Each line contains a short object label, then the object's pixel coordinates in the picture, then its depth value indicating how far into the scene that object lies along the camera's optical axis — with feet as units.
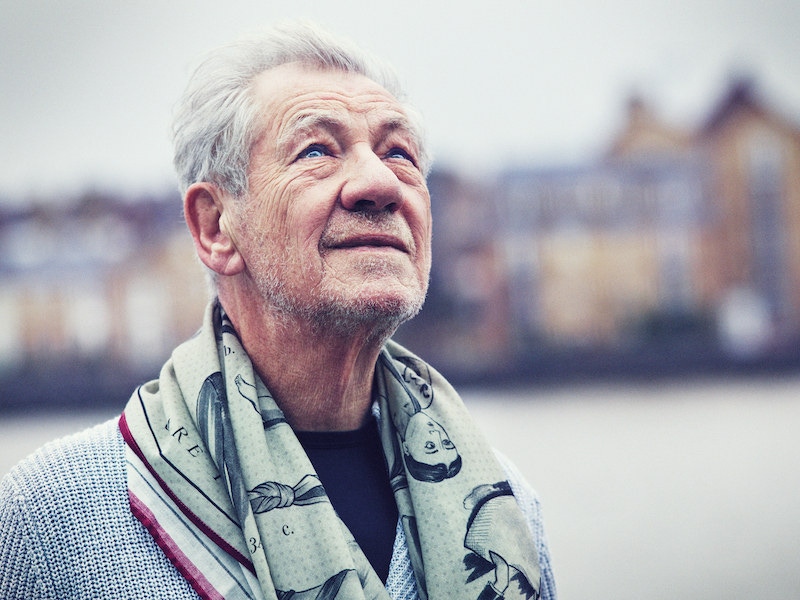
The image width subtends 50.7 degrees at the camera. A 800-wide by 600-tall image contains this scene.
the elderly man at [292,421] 5.13
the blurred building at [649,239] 119.34
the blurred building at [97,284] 120.26
